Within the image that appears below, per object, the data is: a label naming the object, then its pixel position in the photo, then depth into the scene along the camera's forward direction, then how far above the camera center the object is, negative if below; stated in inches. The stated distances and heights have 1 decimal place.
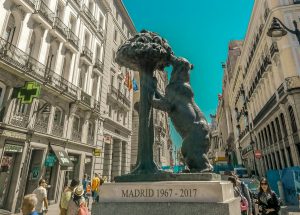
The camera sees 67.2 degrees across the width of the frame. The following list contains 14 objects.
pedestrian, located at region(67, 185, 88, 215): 215.8 -24.8
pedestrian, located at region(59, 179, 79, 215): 262.7 -20.8
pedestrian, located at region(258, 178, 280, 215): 220.1 -21.4
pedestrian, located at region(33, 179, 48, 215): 285.2 -26.8
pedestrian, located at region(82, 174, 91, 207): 563.0 -21.0
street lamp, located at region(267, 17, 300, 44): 344.5 +216.2
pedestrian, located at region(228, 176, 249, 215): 260.6 -22.5
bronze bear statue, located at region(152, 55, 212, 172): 175.6 +48.0
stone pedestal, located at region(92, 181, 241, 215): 136.6 -12.9
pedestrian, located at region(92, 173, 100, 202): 540.1 -17.3
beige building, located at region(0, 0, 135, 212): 488.7 +224.6
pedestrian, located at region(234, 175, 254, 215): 286.8 -14.9
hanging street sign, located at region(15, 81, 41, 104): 476.7 +175.0
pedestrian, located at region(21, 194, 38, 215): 133.5 -16.2
